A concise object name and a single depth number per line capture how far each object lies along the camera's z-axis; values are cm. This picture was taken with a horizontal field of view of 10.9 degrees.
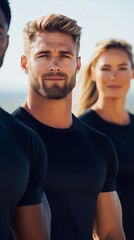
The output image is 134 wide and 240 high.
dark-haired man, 333
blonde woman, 689
